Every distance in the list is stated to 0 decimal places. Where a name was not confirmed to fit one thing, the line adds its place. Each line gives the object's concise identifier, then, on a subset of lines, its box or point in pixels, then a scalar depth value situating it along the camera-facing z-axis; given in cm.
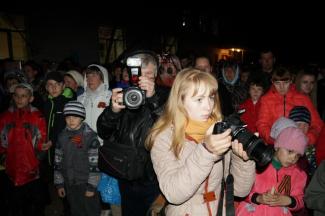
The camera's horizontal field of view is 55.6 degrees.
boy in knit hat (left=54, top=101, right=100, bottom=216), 361
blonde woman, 184
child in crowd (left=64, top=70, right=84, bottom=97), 556
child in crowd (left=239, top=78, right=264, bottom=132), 445
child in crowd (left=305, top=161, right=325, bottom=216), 225
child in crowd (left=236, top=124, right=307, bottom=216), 270
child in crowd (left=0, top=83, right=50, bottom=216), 384
